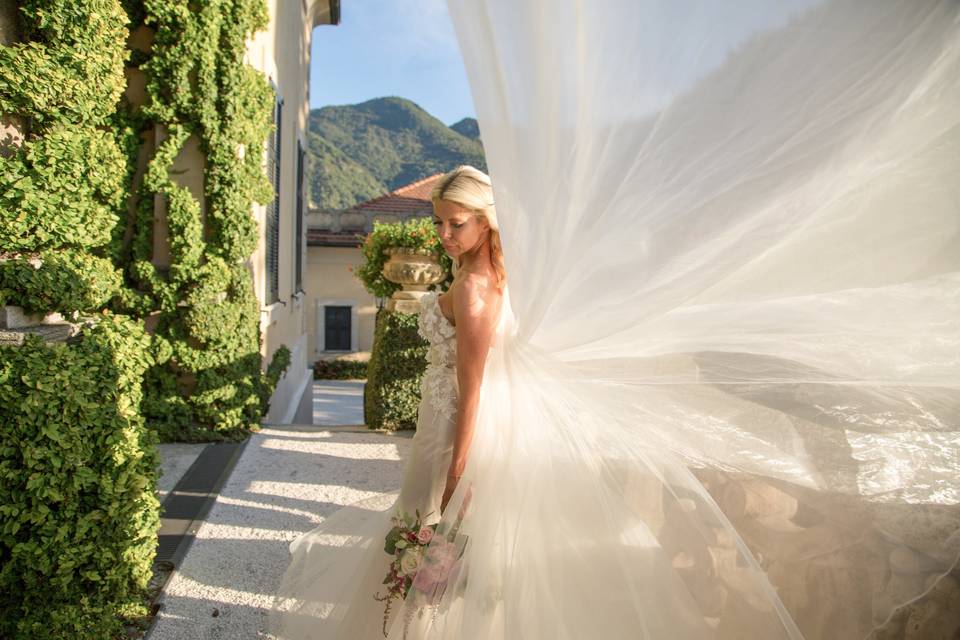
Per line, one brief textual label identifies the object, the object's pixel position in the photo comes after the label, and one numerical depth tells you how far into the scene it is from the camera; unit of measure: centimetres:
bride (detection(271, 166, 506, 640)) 194
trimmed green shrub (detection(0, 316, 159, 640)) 239
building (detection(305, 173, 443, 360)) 1934
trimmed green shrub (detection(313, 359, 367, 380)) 1880
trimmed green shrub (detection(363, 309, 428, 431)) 667
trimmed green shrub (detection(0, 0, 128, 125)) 350
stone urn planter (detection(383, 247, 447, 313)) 686
